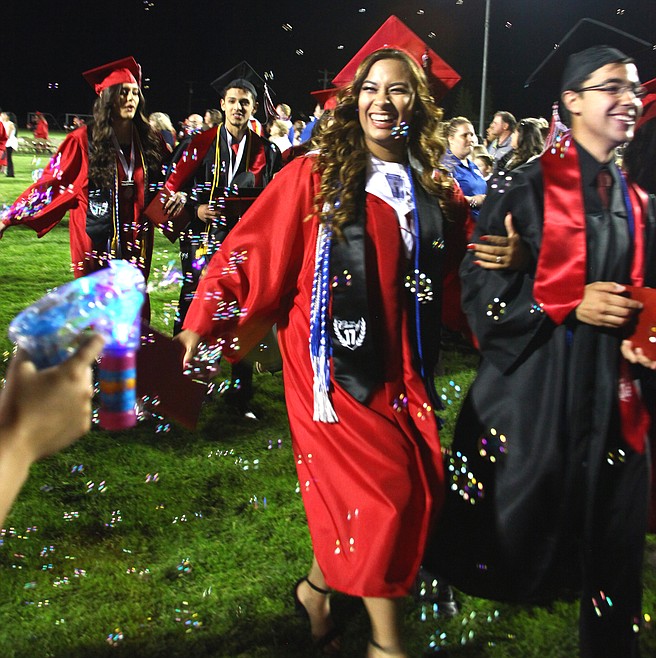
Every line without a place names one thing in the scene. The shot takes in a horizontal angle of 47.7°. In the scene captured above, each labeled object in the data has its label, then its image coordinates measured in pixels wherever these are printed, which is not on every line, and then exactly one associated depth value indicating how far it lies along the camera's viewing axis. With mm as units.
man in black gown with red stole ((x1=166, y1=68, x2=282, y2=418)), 5598
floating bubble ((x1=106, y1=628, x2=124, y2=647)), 3020
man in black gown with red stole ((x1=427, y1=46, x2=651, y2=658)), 2619
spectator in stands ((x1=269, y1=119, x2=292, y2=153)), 12953
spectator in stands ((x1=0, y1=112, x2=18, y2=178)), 21188
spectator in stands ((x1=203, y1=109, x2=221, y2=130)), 11828
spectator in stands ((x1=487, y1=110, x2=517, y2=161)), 8945
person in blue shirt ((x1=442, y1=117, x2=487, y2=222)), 6887
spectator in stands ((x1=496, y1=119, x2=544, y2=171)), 7000
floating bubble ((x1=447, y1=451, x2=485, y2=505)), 2975
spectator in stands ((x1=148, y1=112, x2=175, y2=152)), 12148
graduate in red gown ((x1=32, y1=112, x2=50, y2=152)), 32656
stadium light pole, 11874
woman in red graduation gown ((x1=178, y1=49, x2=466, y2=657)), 2604
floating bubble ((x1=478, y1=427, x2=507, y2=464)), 2846
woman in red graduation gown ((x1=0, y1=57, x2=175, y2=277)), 5398
